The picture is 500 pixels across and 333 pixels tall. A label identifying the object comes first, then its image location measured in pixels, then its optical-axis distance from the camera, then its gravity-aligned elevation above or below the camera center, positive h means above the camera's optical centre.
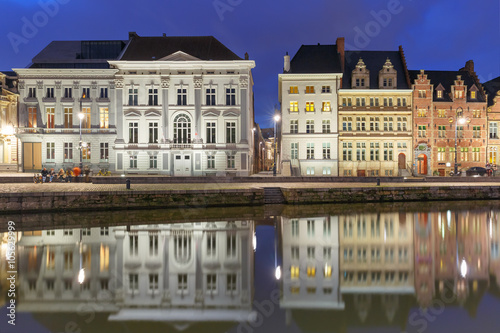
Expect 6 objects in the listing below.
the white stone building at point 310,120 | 38.94 +5.20
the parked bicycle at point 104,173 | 34.31 -0.66
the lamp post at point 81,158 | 35.90 +0.90
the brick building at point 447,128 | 39.75 +4.22
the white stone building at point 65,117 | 37.75 +5.58
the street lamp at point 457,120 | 34.06 +4.44
